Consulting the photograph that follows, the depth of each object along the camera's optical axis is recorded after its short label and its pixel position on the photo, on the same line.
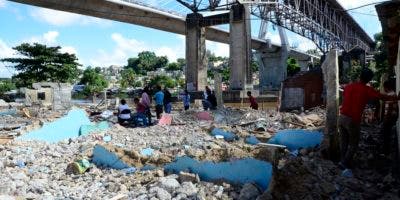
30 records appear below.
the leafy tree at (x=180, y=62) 101.44
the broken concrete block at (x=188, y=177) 6.77
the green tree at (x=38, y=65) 42.81
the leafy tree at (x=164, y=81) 65.47
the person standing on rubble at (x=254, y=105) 21.03
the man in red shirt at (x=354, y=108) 7.16
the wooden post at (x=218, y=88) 24.65
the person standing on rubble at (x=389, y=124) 8.69
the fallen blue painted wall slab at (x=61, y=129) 13.05
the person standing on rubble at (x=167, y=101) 19.34
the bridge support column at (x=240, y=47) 34.00
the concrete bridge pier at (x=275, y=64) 60.72
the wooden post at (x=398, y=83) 8.43
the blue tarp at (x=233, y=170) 6.35
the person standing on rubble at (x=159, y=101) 17.49
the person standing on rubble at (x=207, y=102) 22.67
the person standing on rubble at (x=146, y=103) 16.41
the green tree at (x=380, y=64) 32.79
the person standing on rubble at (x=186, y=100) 22.74
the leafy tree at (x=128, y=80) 69.55
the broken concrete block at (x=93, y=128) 13.93
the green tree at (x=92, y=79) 62.47
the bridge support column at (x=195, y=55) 36.75
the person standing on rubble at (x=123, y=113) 16.06
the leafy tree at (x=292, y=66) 74.09
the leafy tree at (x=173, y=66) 98.89
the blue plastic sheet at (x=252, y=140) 10.61
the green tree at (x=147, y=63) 98.94
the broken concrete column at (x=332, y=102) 8.04
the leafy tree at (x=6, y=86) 60.24
